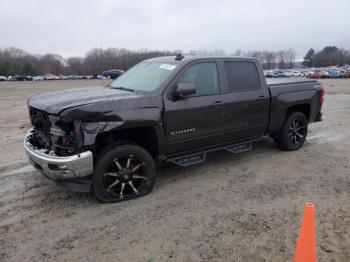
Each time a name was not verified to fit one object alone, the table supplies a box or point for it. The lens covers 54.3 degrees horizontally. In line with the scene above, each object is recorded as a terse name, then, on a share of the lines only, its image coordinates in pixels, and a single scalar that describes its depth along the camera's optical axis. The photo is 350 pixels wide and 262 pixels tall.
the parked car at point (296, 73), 72.29
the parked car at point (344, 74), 56.29
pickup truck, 4.07
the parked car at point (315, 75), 58.00
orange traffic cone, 2.78
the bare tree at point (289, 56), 156.21
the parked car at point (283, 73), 67.72
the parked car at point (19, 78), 79.94
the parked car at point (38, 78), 85.30
